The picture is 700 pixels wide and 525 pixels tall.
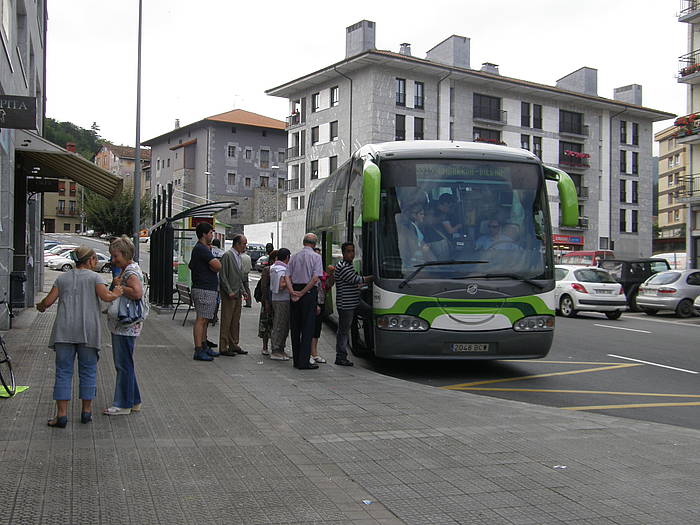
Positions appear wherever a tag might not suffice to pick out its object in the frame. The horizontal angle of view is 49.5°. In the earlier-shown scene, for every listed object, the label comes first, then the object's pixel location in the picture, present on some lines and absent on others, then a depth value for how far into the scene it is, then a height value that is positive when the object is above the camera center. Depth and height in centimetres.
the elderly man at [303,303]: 1047 -73
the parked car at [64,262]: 4379 -81
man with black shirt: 1074 -53
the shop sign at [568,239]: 6163 +116
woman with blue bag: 694 -66
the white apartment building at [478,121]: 5541 +1048
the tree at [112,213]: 7094 +339
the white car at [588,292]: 2205 -115
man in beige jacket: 1131 -68
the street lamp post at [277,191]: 8504 +701
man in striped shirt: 1090 -62
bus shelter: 1834 -4
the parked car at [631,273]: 2638 -68
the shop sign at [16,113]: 928 +166
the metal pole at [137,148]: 2412 +327
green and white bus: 1017 +1
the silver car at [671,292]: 2397 -121
